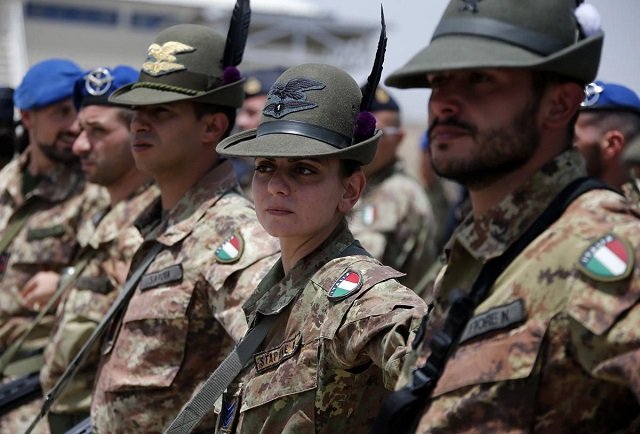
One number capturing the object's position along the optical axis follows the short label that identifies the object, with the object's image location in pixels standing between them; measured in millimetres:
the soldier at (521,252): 4121
